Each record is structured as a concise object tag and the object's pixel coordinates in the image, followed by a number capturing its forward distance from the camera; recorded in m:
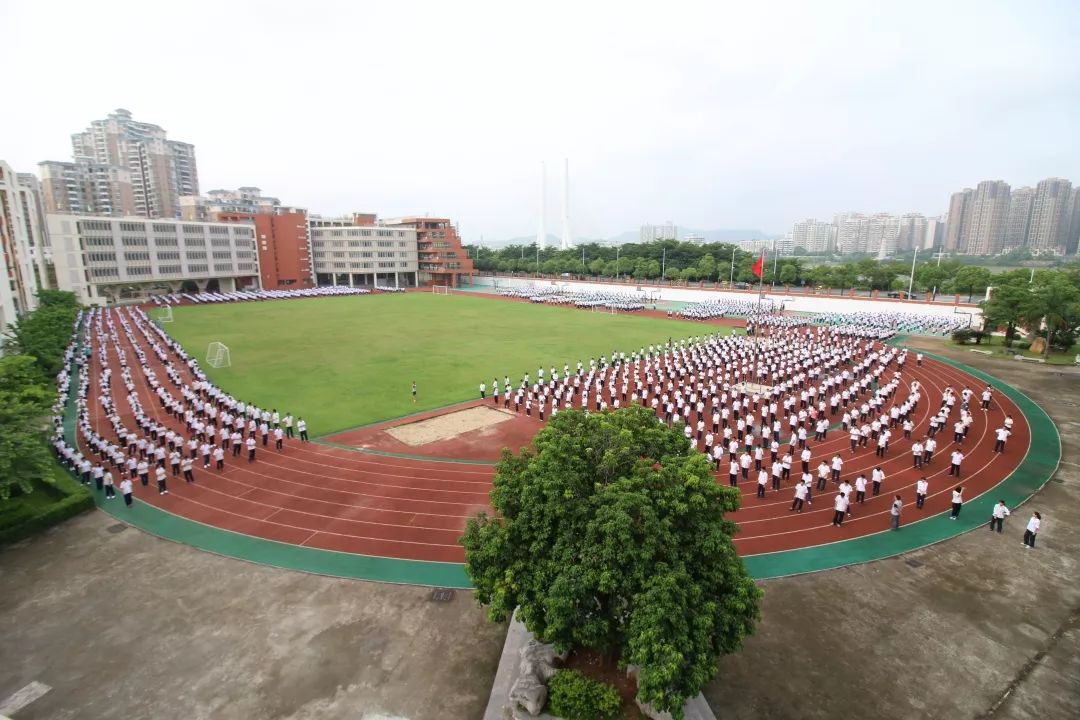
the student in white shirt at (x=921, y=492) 13.18
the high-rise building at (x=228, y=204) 98.94
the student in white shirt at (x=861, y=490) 13.39
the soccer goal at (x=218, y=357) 29.52
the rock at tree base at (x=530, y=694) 7.14
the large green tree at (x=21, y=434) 11.30
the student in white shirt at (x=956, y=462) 14.94
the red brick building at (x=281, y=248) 73.31
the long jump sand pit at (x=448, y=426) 18.48
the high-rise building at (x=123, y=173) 101.69
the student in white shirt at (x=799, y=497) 13.22
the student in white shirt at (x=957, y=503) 12.66
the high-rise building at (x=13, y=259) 31.25
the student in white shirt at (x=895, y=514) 12.35
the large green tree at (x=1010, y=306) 30.41
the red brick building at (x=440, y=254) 82.62
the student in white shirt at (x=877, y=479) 13.90
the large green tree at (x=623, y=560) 6.27
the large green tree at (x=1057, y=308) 29.08
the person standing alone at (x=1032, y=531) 11.48
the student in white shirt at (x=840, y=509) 12.41
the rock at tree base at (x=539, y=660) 7.52
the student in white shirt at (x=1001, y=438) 16.81
